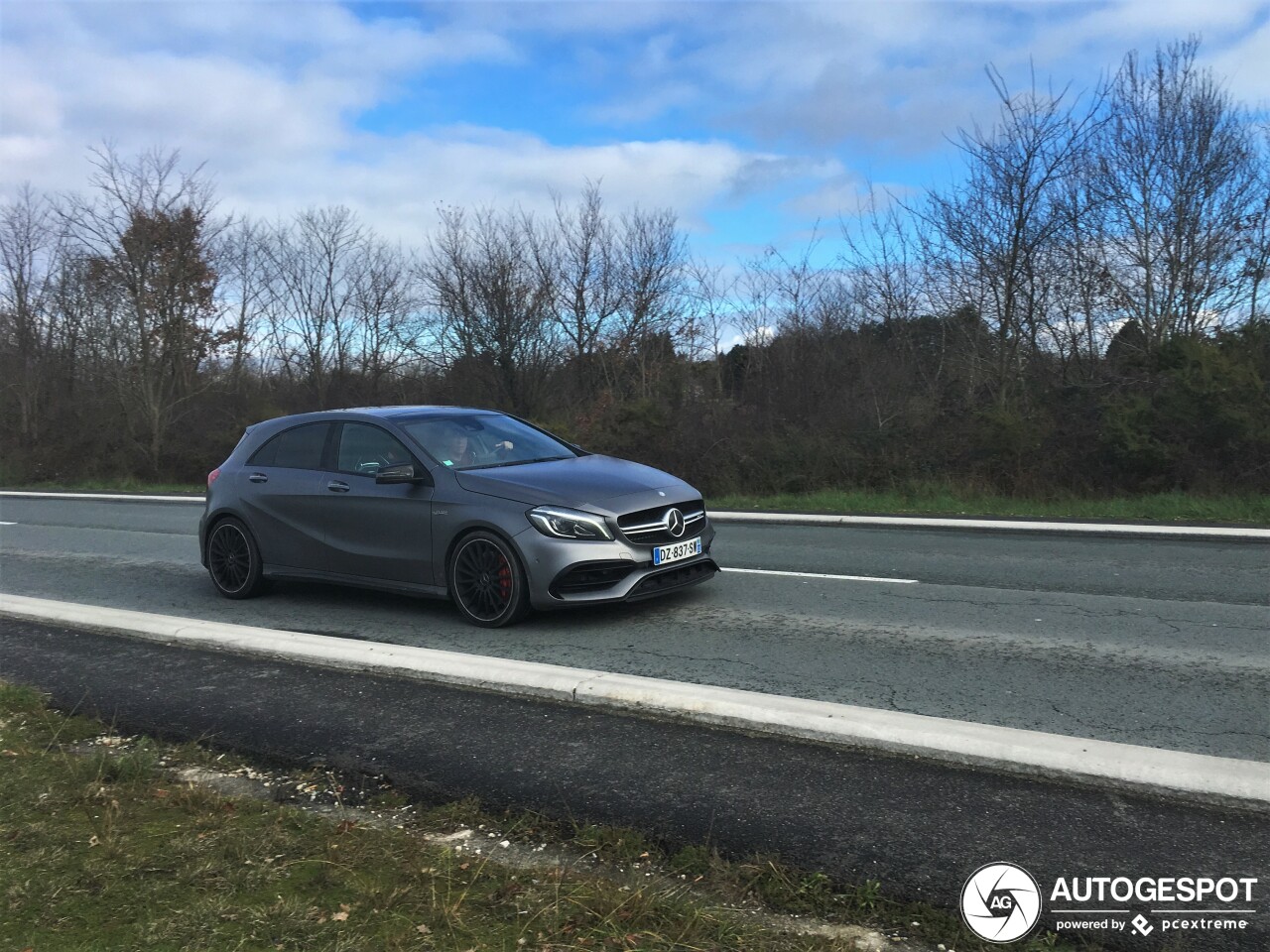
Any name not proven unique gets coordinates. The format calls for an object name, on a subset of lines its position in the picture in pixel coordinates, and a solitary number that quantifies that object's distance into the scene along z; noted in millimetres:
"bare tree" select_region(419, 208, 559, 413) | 27812
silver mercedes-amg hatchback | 6621
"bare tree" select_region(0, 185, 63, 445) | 33812
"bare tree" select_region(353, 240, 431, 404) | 32281
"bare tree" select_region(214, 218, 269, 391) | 33531
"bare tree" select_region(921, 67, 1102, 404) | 18938
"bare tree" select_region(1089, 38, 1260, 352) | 17234
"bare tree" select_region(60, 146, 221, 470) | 29828
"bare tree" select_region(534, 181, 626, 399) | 28031
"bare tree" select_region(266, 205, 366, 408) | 34062
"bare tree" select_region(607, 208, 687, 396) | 27594
